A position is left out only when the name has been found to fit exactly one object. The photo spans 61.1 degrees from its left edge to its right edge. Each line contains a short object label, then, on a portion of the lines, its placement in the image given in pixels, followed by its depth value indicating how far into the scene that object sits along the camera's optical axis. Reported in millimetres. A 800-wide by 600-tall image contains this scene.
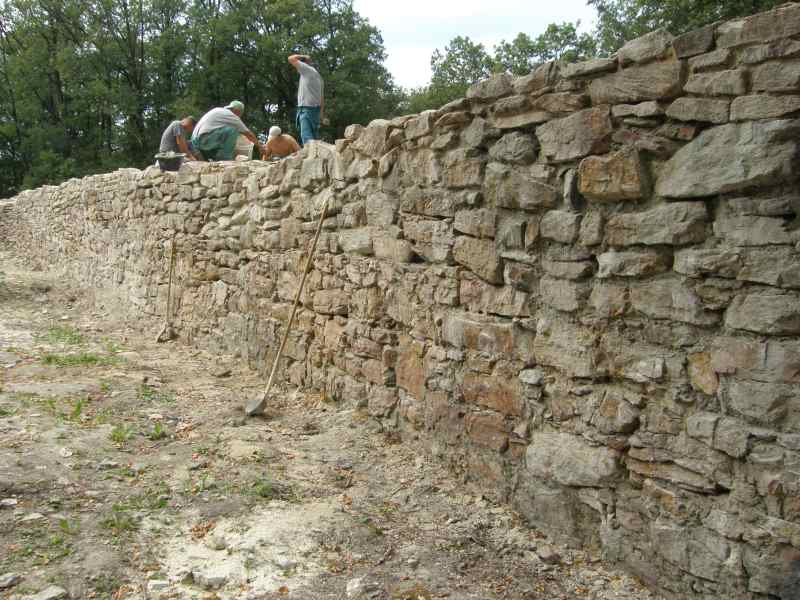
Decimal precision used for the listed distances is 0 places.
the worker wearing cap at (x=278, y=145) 6891
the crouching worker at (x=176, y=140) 8680
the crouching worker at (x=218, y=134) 7871
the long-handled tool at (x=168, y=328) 7179
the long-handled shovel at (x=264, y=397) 4641
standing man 7082
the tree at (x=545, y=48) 21219
